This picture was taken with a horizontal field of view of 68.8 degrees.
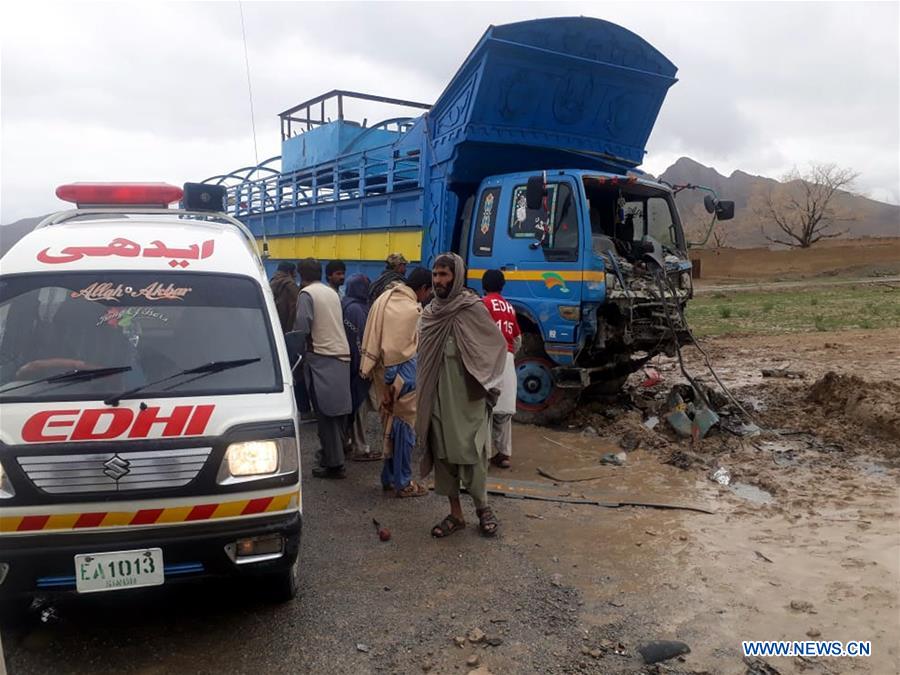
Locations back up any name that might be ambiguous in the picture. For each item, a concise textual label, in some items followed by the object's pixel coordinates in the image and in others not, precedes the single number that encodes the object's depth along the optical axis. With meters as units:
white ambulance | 2.58
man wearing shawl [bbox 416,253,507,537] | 4.05
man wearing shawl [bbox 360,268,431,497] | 4.65
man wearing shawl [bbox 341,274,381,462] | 5.54
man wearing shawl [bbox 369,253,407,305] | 5.70
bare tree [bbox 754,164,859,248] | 49.63
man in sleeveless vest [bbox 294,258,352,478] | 4.91
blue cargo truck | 6.27
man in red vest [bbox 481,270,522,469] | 5.35
